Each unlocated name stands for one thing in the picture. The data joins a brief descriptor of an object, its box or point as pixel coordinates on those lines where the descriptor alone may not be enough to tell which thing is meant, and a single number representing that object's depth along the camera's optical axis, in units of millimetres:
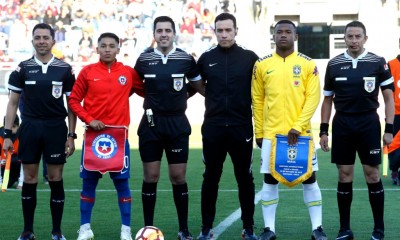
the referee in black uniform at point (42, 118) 12571
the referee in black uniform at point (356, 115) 12285
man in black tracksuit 12571
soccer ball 11391
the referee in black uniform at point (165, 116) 12571
